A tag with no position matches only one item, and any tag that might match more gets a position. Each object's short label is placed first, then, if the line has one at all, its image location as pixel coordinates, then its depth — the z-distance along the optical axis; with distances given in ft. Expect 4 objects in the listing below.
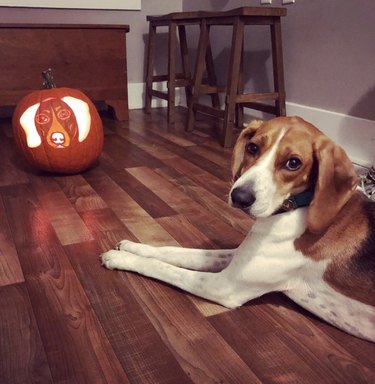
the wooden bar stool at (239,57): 10.98
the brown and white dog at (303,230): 4.28
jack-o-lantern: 8.71
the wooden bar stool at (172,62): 14.06
